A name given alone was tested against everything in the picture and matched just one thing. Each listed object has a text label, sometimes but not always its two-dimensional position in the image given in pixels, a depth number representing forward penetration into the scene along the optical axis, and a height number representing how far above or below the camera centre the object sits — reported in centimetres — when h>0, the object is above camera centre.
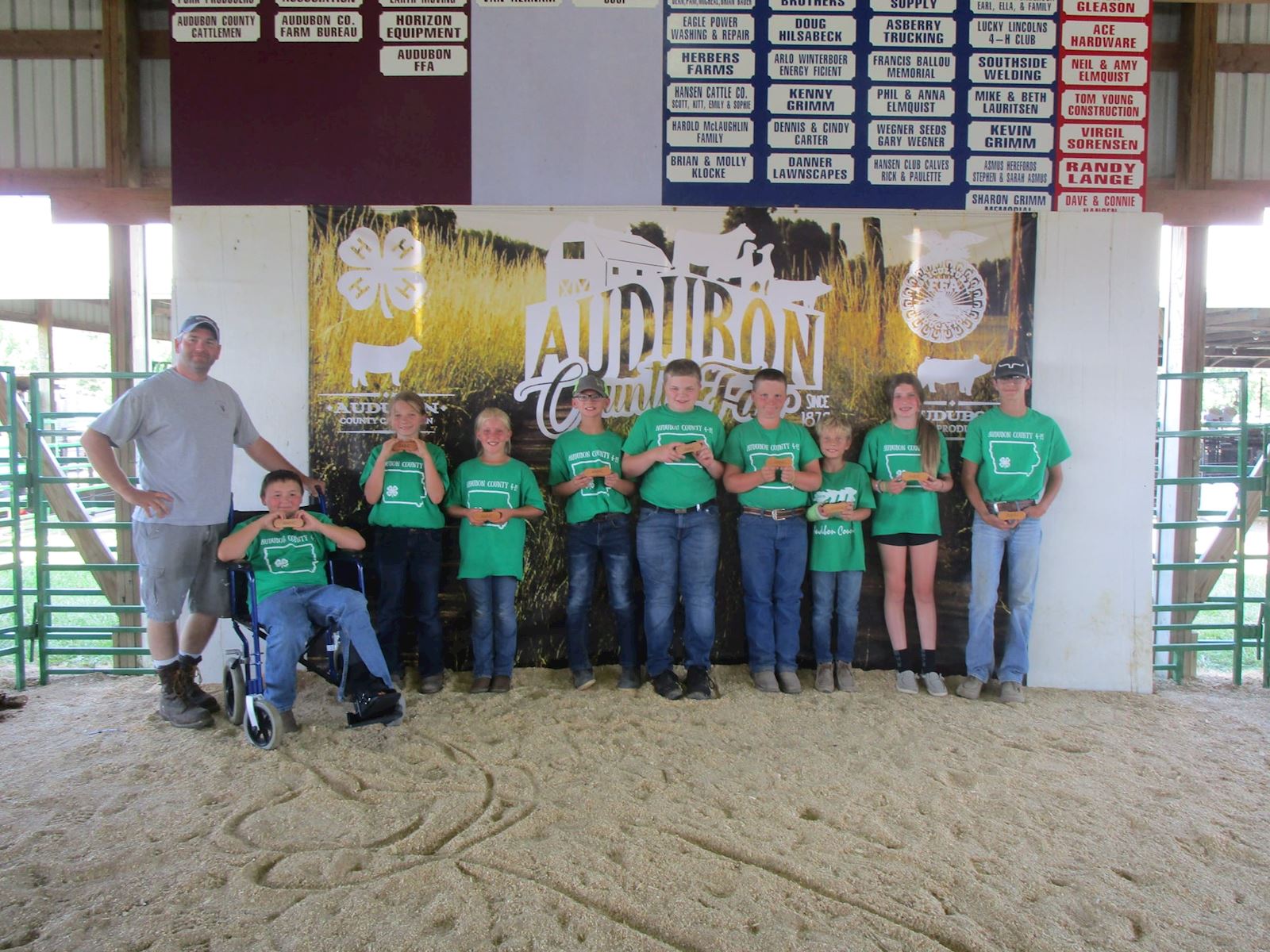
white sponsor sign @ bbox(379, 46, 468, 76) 505 +224
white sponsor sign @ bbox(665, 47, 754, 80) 505 +224
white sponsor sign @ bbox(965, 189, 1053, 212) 509 +144
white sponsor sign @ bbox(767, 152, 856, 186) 510 +162
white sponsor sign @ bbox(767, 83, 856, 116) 506 +203
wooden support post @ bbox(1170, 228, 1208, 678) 579 +27
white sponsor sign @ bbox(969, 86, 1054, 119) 507 +204
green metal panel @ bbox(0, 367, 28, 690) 491 -61
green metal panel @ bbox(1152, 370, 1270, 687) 521 -79
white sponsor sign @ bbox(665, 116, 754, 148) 507 +184
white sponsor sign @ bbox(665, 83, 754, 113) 506 +204
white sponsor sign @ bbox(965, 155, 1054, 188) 509 +162
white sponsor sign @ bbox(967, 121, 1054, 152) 508 +183
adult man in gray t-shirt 414 -33
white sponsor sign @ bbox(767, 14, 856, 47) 504 +245
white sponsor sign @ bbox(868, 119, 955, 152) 507 +183
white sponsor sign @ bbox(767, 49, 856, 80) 506 +225
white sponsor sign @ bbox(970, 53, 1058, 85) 506 +224
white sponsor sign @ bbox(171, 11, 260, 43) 505 +243
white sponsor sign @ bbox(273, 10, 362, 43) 506 +244
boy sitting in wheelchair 386 -79
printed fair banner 506 +74
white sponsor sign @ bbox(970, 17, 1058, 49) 505 +245
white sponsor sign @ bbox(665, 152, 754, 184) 509 +163
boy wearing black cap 469 -37
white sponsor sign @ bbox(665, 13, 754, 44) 504 +246
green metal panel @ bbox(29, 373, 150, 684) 501 -101
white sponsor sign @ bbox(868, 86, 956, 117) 506 +203
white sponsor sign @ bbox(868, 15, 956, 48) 504 +245
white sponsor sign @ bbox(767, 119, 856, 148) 508 +184
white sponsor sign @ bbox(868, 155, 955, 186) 509 +162
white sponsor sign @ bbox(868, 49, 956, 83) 505 +224
